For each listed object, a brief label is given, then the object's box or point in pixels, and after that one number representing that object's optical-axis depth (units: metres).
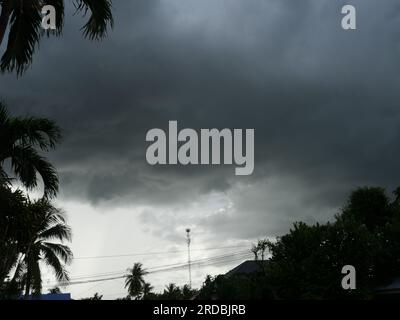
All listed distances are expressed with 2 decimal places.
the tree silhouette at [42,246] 14.30
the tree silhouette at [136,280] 93.14
